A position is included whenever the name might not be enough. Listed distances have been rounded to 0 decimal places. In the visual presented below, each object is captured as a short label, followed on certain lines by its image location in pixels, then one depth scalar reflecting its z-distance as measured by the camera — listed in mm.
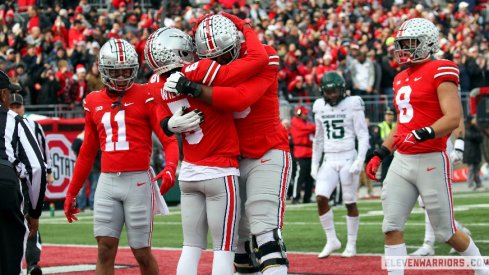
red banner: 40375
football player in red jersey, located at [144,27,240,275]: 14484
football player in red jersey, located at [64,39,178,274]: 16578
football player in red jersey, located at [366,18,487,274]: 16781
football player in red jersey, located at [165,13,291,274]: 14227
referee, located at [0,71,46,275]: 14516
